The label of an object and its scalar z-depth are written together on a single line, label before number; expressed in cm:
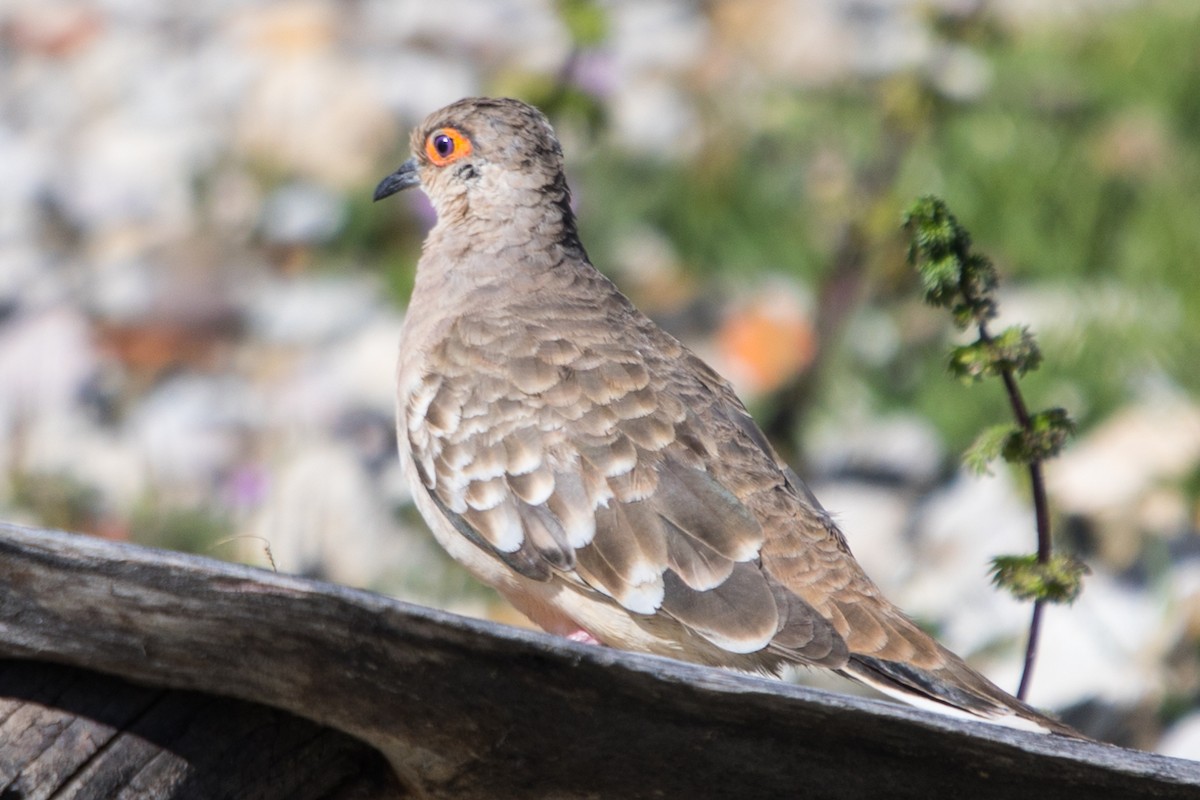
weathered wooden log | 392
